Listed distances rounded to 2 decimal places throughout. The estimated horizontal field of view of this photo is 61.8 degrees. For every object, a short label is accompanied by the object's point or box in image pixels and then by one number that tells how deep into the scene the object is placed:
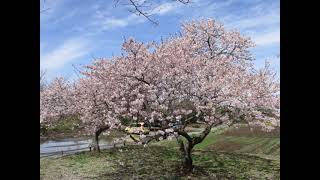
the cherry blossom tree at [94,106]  6.49
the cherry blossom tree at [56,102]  8.18
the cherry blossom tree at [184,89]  5.52
